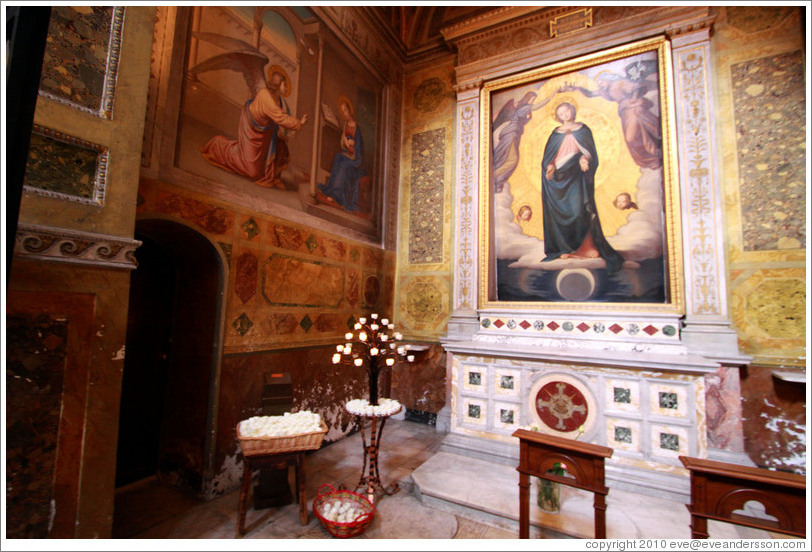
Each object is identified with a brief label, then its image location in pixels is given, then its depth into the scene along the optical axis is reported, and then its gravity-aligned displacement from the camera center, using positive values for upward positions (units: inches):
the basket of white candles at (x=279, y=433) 111.2 -42.2
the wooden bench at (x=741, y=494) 72.2 -38.4
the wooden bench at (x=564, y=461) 90.0 -40.6
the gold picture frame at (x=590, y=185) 185.6 +76.9
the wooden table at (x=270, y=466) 110.7 -53.4
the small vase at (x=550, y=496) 119.0 -62.7
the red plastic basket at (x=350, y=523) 107.4 -66.8
